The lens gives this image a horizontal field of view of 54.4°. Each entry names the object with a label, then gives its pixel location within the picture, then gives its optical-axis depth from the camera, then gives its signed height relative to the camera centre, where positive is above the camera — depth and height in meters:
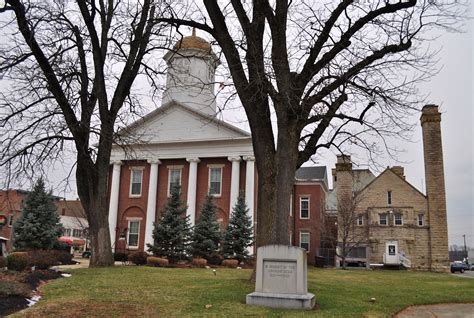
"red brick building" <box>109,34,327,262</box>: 36.75 +5.75
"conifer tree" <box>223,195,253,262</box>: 30.92 +0.35
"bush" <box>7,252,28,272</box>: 13.91 -0.86
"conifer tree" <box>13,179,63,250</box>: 30.86 +0.70
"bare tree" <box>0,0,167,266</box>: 16.48 +5.66
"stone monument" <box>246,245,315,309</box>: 9.47 -0.76
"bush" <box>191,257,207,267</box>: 25.62 -1.25
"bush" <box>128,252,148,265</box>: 24.77 -1.09
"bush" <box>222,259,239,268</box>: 27.72 -1.32
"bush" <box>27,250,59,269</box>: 16.28 -1.03
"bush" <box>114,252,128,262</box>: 28.64 -1.23
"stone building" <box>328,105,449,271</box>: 39.47 +2.84
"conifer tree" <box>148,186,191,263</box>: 29.09 +0.16
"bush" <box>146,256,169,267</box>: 24.09 -1.22
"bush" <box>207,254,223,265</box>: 29.03 -1.23
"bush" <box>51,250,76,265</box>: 24.22 -1.22
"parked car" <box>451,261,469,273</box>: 44.53 -1.81
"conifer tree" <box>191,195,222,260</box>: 29.73 +0.30
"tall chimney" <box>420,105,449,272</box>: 39.22 +5.21
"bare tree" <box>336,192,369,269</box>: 36.62 +1.70
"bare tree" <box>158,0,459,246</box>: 12.07 +4.34
